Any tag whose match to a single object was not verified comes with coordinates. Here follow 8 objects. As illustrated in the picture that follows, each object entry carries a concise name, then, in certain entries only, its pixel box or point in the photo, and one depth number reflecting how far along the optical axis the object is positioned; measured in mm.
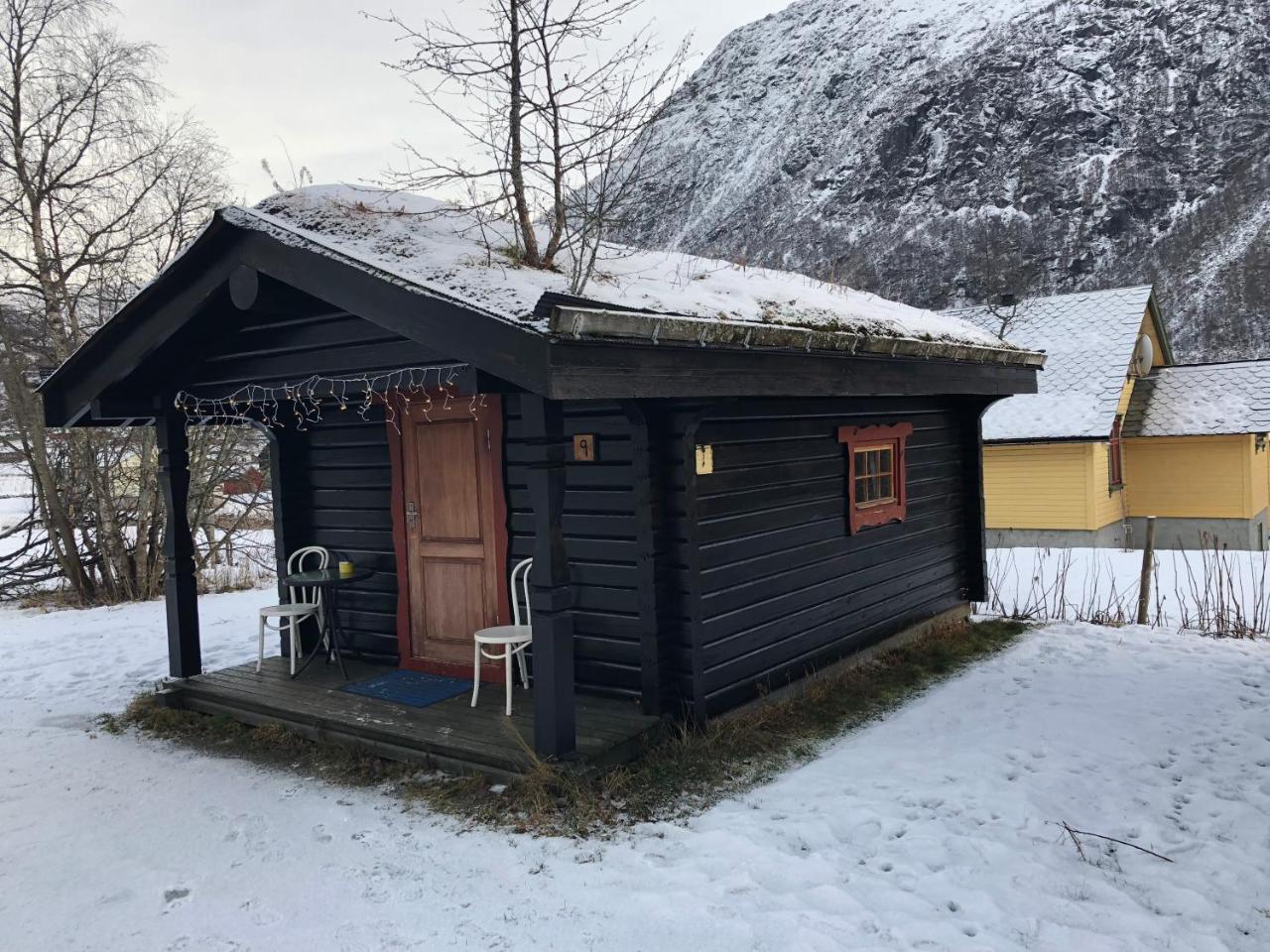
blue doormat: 5191
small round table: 5430
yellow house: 14664
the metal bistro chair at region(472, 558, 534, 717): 4738
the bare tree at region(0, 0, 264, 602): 10406
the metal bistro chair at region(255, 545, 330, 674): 5758
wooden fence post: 7754
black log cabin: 3867
